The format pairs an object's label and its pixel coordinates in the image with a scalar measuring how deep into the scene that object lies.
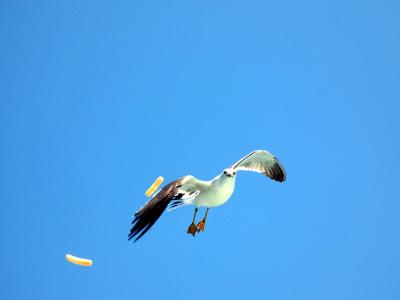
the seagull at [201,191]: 16.89
